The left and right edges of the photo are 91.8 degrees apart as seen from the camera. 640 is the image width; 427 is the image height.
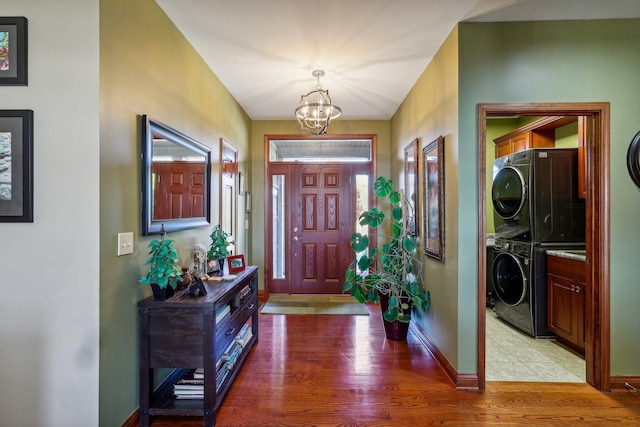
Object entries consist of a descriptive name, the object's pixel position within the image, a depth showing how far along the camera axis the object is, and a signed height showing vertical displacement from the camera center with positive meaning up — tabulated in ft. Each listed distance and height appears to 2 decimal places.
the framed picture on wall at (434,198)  8.73 +0.47
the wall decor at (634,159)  7.43 +1.31
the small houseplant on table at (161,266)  5.91 -1.01
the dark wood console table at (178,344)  6.10 -2.58
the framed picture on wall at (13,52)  5.31 +2.78
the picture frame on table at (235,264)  8.80 -1.44
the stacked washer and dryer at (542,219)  10.47 -0.18
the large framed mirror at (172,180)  6.48 +0.83
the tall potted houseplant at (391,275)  10.50 -2.22
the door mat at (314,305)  13.52 -4.26
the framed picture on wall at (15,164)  5.24 +0.83
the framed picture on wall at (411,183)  11.17 +1.19
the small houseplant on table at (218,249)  8.70 -1.00
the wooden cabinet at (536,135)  12.01 +3.39
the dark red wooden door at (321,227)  16.21 -0.71
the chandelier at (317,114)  9.95 +3.24
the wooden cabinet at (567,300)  9.08 -2.66
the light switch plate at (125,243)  5.75 -0.57
